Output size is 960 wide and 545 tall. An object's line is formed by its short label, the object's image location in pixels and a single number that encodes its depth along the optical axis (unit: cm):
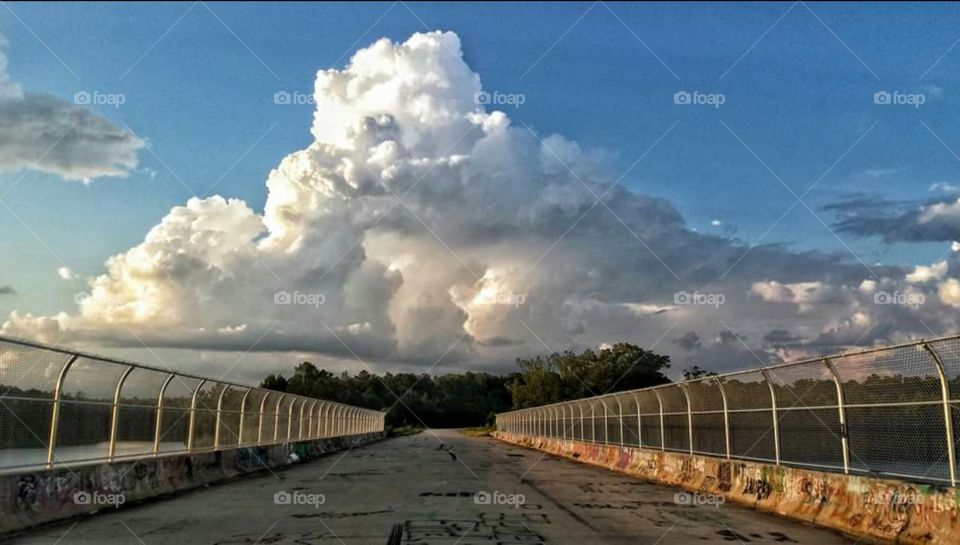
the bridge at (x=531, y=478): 1038
